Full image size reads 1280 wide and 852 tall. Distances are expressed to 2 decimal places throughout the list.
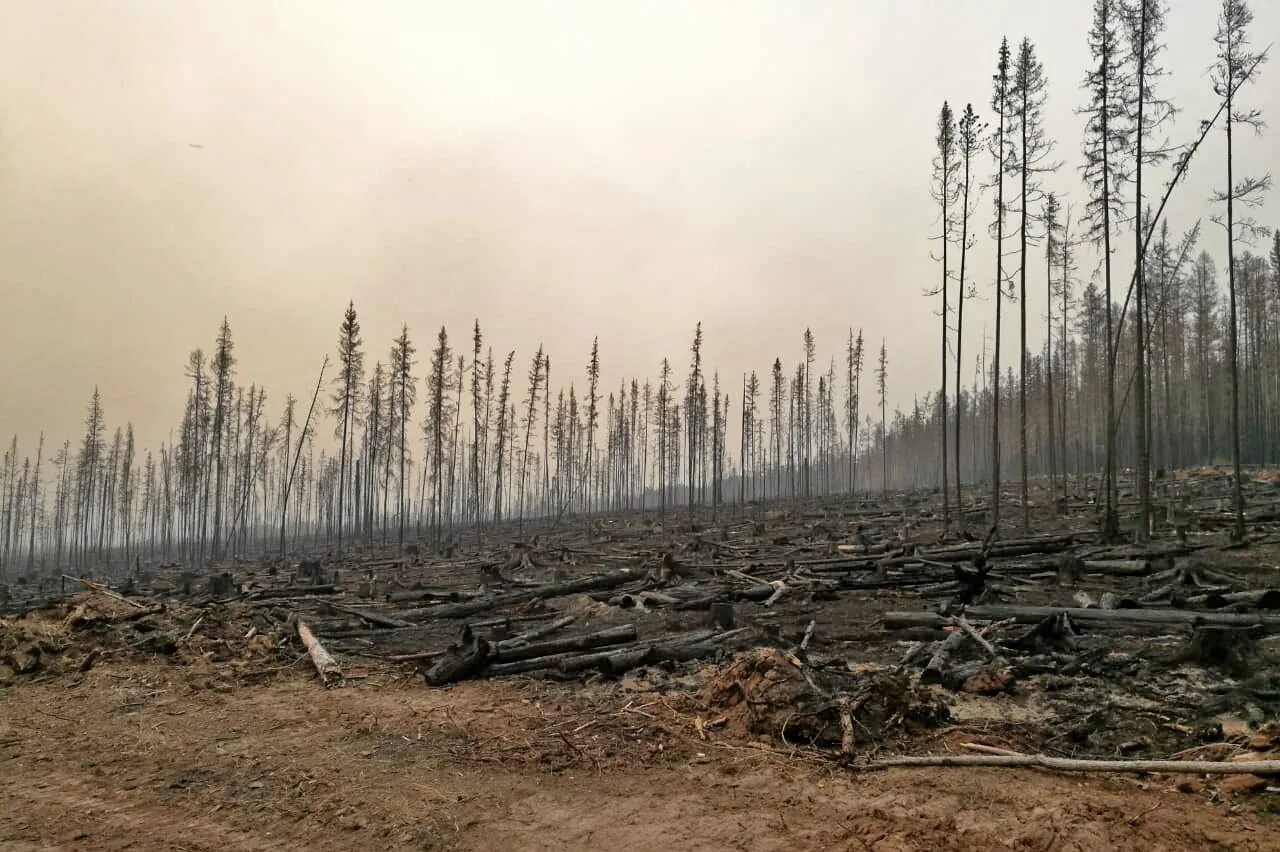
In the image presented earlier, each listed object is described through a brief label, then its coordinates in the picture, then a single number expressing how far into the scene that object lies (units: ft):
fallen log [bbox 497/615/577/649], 31.94
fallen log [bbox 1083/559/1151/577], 41.24
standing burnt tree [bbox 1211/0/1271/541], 55.16
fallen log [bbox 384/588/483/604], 49.55
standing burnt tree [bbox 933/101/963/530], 76.07
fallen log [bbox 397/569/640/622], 44.60
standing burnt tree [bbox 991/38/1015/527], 68.59
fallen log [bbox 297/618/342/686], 29.73
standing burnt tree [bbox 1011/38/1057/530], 68.13
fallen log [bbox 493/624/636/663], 30.14
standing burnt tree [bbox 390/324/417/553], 140.30
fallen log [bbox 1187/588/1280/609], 29.48
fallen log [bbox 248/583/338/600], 54.70
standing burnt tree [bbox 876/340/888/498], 187.62
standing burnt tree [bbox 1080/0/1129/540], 58.13
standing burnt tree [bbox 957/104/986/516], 73.46
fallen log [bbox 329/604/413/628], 41.81
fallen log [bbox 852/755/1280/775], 13.46
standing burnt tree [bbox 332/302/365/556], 128.26
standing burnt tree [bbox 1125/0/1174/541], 55.98
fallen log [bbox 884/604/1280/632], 27.09
